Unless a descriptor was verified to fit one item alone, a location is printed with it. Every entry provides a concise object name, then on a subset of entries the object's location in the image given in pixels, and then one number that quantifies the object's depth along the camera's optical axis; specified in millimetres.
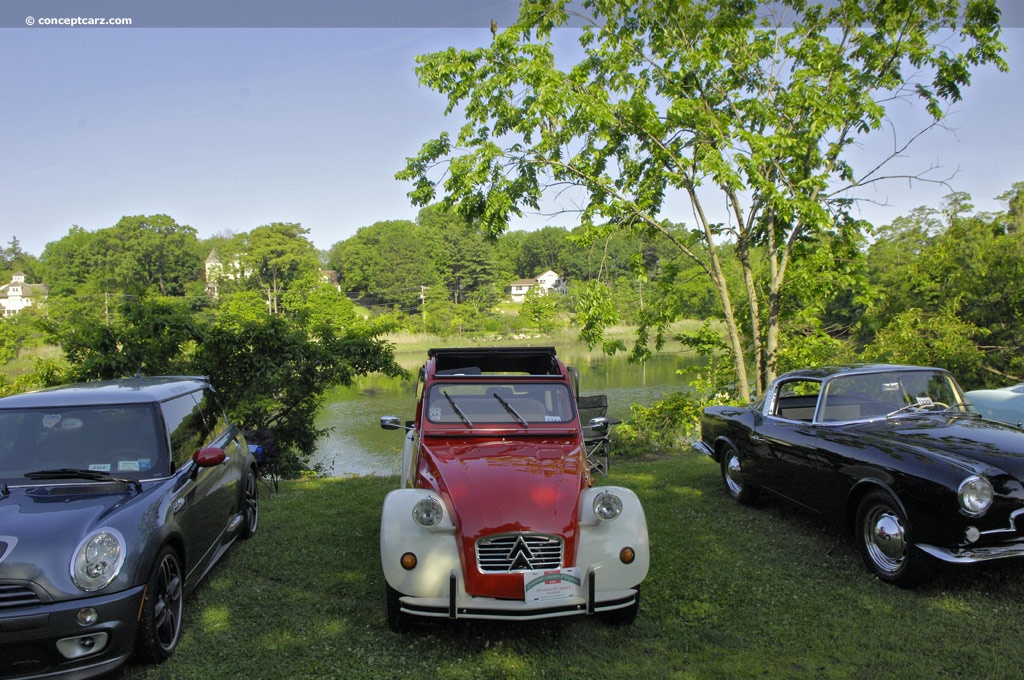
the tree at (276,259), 76375
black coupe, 4500
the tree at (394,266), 84438
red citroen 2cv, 4102
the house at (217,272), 80125
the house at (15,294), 100550
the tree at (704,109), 12992
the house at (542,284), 107125
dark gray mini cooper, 3492
